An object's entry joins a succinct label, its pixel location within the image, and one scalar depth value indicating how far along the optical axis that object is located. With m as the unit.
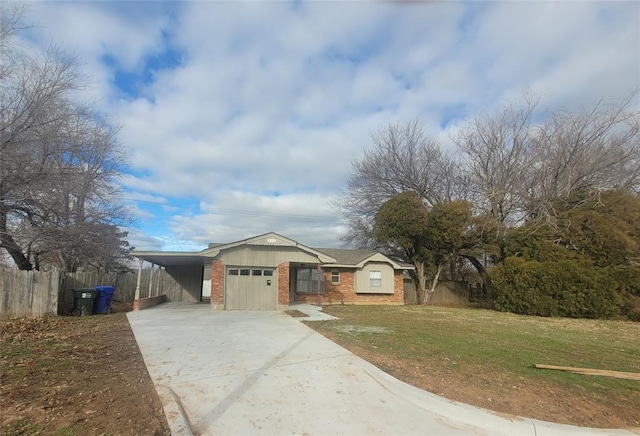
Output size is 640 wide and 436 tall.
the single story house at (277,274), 17.12
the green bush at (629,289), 17.22
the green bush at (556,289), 17.38
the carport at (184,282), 23.51
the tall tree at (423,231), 23.28
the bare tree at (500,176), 23.00
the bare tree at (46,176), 10.61
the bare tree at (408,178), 26.89
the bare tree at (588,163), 20.28
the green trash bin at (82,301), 14.28
